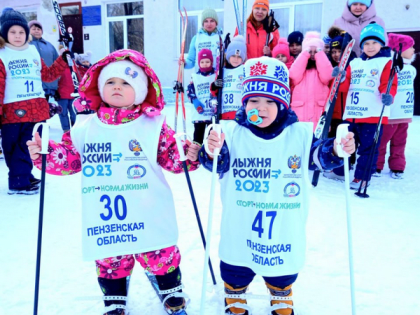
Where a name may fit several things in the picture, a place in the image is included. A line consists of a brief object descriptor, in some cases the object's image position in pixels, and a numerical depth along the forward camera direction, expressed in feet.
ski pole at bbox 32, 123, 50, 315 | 5.22
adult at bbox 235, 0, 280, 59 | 15.83
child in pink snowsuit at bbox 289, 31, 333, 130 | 13.93
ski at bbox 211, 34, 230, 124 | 15.01
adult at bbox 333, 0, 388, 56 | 14.79
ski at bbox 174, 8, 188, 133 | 16.03
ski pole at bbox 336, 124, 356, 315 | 4.90
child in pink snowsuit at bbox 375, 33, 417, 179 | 15.12
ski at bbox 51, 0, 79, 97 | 11.25
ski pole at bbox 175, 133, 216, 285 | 5.37
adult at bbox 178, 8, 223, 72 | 16.81
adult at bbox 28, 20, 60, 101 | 20.67
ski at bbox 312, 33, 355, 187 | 12.87
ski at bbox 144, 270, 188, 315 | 6.13
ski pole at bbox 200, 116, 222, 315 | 4.74
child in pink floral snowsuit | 5.76
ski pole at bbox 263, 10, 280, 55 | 15.98
